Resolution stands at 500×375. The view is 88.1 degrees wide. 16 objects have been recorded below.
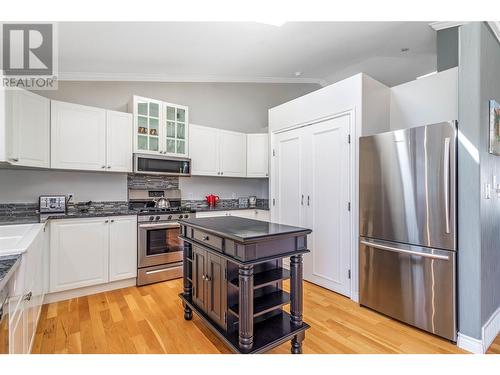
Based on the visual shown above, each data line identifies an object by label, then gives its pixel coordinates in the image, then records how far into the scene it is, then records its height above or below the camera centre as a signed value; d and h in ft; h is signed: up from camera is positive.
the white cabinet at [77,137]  9.47 +1.93
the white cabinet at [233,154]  14.15 +1.92
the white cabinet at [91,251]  8.84 -2.33
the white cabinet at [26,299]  4.20 -2.24
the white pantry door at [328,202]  9.51 -0.55
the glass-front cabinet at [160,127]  11.21 +2.78
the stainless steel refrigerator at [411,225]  6.64 -1.05
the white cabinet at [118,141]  10.56 +1.93
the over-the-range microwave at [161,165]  11.12 +1.05
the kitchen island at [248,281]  5.40 -2.17
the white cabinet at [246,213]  12.66 -1.31
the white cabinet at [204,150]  13.12 +1.96
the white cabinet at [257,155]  14.75 +1.90
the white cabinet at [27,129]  7.79 +1.92
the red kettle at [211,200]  14.39 -0.68
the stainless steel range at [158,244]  10.42 -2.38
